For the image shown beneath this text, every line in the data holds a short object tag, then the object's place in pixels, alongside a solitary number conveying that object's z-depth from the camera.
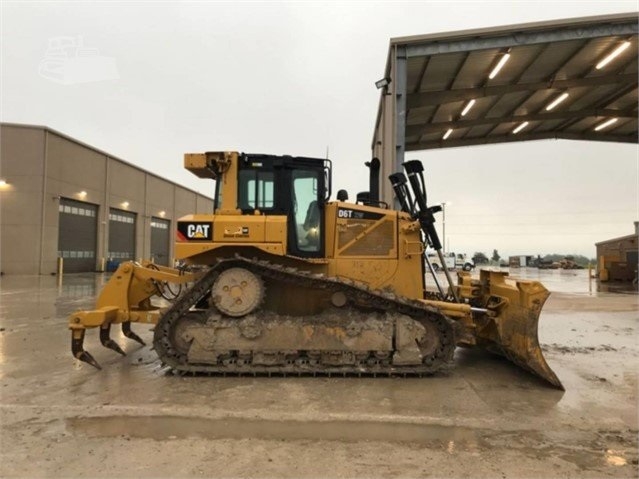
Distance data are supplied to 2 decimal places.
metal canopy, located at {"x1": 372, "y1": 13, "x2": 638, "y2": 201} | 12.97
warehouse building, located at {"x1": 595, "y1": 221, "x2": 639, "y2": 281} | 28.08
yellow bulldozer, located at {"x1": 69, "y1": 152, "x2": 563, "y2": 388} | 5.83
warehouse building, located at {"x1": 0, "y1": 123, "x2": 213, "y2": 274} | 26.30
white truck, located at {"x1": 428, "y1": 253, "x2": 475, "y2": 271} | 45.23
